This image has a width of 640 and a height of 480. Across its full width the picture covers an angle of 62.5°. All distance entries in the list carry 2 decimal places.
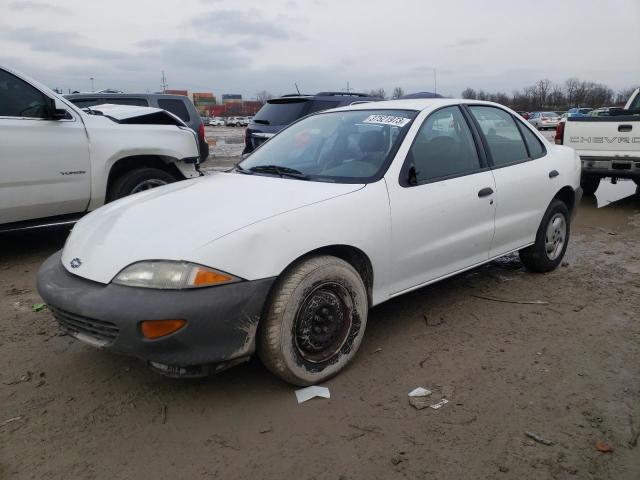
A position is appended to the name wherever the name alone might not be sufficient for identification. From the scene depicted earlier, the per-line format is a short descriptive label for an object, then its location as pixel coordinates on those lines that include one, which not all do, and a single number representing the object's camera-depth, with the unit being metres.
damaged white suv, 5.02
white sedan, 2.51
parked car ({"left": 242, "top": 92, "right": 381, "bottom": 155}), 9.07
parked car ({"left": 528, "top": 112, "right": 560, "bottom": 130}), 35.69
